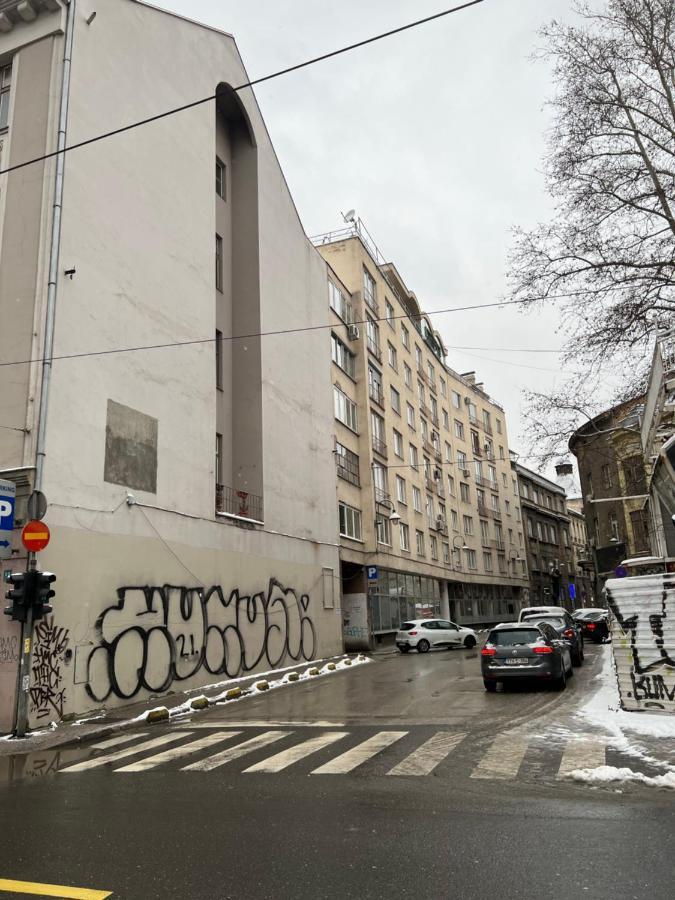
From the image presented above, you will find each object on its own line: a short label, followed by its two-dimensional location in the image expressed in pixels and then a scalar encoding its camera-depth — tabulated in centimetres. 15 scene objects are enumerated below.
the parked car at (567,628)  1853
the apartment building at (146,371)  1418
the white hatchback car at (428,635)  2895
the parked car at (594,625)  2955
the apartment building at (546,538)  6431
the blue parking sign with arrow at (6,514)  1296
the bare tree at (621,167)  1578
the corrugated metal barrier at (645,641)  1058
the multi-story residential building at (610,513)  4028
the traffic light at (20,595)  1187
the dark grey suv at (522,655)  1392
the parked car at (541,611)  2062
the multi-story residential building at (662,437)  1441
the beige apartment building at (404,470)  3203
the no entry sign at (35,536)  1218
